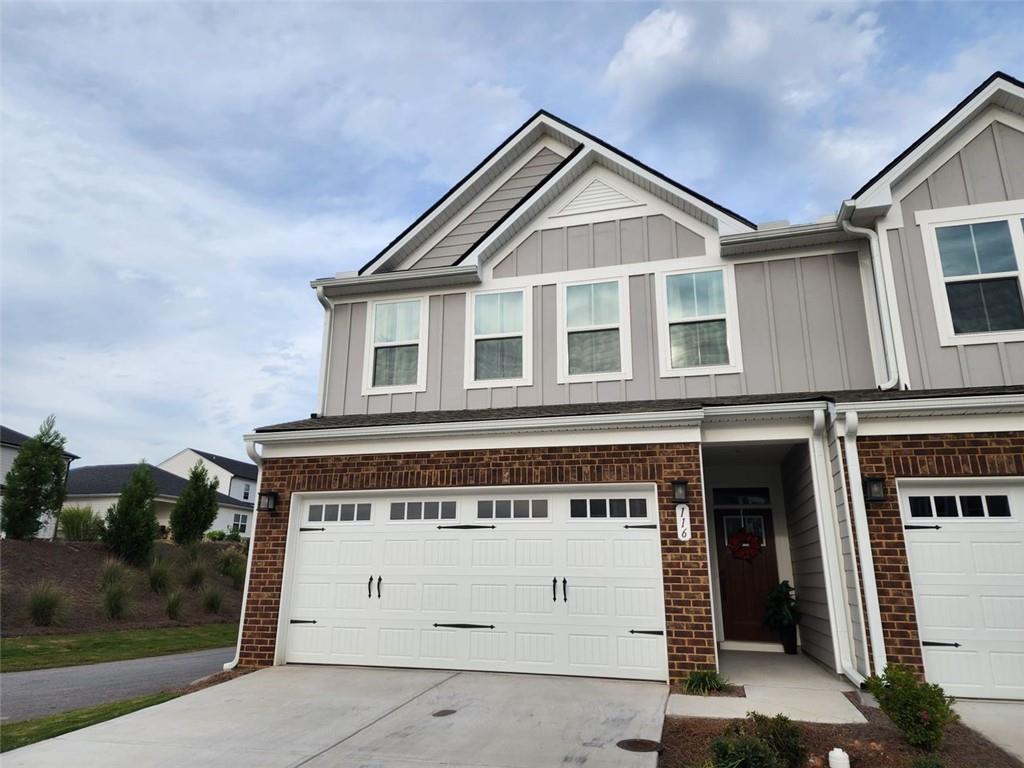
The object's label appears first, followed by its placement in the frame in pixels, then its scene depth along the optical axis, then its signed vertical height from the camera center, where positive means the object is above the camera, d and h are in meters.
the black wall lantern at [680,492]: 7.04 +0.75
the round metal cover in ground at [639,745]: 4.46 -1.33
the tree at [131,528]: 18.20 +0.78
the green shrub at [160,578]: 16.93 -0.62
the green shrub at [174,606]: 15.67 -1.27
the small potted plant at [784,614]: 8.95 -0.77
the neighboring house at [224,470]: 39.91 +5.50
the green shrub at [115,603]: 14.65 -1.11
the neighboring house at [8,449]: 28.42 +4.75
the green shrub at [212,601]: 16.89 -1.21
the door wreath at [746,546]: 9.54 +0.21
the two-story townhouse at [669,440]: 6.59 +1.43
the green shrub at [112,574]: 16.01 -0.49
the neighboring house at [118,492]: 32.62 +3.29
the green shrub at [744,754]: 3.87 -1.20
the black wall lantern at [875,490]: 6.60 +0.74
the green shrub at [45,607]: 13.42 -1.12
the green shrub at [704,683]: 6.22 -1.22
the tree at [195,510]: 21.47 +1.55
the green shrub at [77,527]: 19.12 +0.82
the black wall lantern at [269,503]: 8.24 +0.69
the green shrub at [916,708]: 4.39 -1.04
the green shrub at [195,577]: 17.94 -0.61
